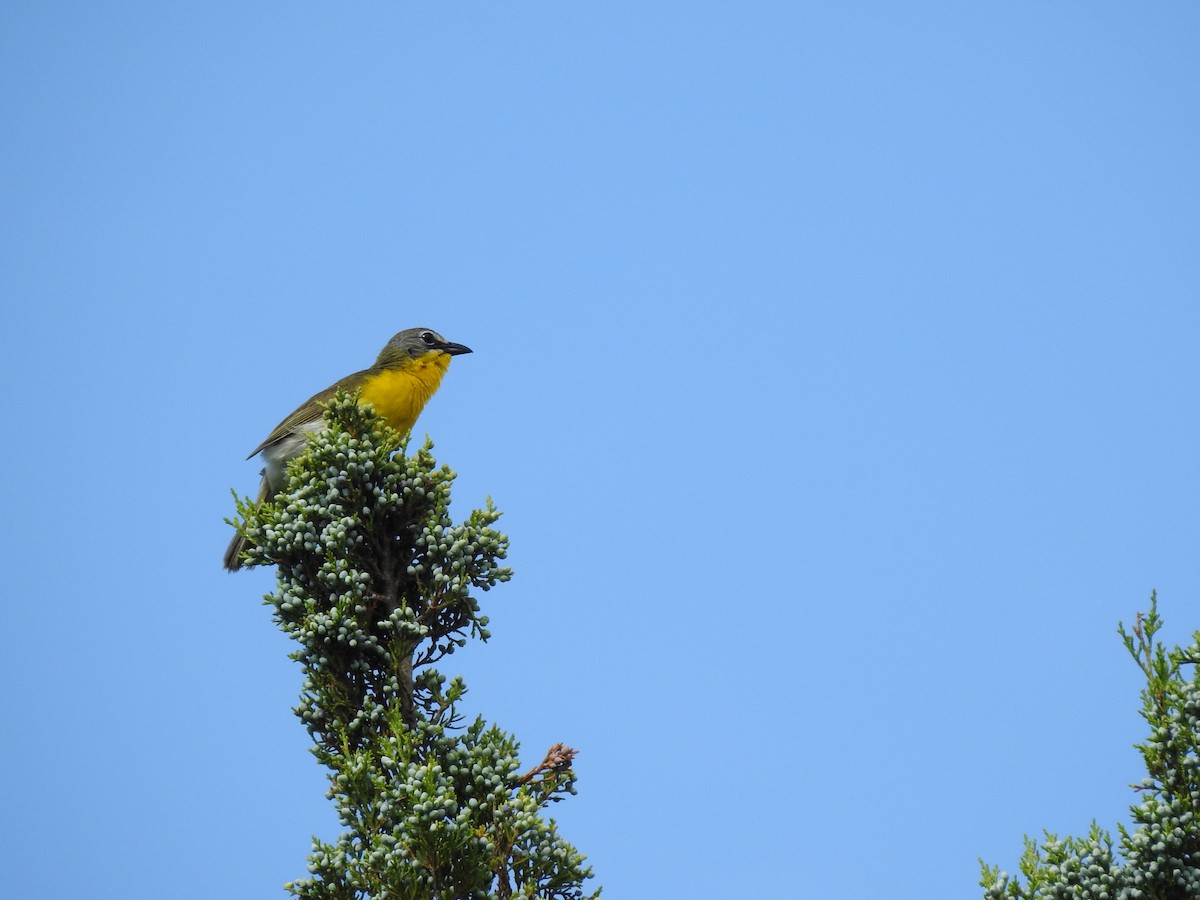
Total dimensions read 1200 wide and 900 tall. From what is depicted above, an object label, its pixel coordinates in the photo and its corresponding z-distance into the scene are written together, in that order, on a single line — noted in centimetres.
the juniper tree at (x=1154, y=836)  1206
